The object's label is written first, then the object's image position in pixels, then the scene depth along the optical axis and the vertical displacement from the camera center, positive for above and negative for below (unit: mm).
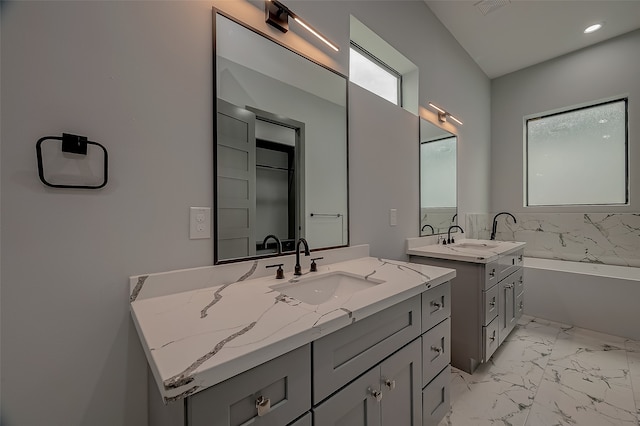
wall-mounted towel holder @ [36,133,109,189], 707 +191
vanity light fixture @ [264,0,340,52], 1172 +931
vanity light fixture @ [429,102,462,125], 2361 +946
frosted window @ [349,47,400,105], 1831 +1062
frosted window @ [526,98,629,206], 2771 +674
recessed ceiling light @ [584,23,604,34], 2496 +1844
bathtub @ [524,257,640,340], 2242 -791
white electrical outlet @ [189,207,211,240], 977 -38
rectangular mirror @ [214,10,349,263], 1069 +324
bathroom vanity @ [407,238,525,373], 1737 -605
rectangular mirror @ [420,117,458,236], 2268 +321
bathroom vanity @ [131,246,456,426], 529 -345
